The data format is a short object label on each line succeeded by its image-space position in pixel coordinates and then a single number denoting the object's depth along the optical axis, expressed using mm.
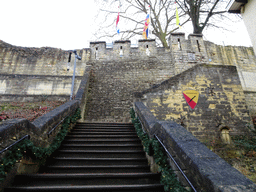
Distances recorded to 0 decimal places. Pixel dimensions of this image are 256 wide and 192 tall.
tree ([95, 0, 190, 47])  14399
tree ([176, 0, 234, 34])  11930
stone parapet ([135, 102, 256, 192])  1353
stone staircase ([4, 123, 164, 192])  2273
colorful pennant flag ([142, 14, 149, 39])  11070
